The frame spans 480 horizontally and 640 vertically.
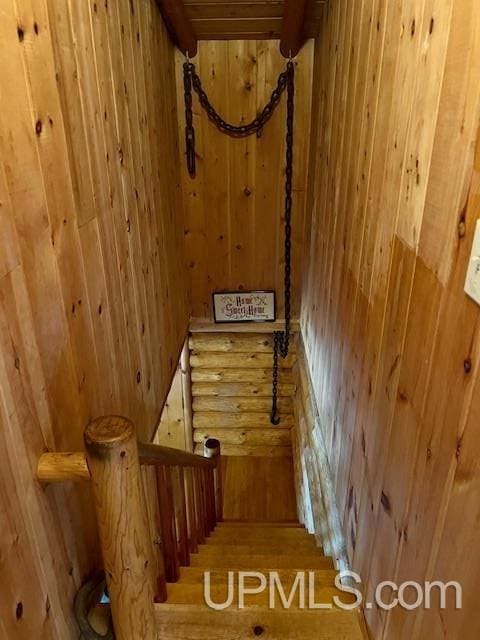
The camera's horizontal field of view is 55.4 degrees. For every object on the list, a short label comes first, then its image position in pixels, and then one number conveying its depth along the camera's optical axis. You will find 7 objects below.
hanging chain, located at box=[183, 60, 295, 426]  3.02
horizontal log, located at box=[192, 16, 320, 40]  2.66
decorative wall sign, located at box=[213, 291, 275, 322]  3.77
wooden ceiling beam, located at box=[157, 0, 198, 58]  2.42
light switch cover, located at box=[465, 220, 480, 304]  0.81
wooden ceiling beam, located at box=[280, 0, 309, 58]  2.39
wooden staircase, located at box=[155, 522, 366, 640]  1.42
